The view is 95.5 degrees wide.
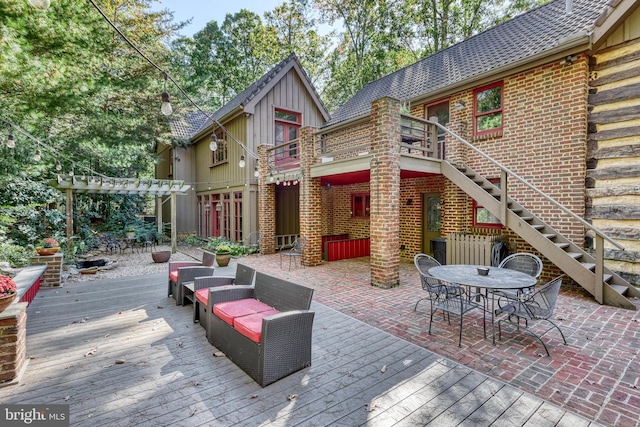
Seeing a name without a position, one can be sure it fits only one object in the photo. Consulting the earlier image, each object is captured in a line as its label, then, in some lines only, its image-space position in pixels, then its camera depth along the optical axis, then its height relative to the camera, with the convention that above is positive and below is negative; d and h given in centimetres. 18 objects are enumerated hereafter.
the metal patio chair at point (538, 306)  382 -135
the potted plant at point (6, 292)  319 -86
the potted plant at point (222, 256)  941 -139
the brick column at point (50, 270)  690 -132
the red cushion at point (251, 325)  315 -130
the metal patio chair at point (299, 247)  921 -112
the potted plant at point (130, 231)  1268 -80
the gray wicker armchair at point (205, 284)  453 -123
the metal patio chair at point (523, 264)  532 -103
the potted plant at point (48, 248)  704 -79
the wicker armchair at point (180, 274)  562 -122
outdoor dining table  395 -102
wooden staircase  543 -77
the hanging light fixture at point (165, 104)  509 +195
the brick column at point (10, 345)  310 -140
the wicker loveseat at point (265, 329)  306 -134
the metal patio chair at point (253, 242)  1162 -121
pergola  1044 +110
